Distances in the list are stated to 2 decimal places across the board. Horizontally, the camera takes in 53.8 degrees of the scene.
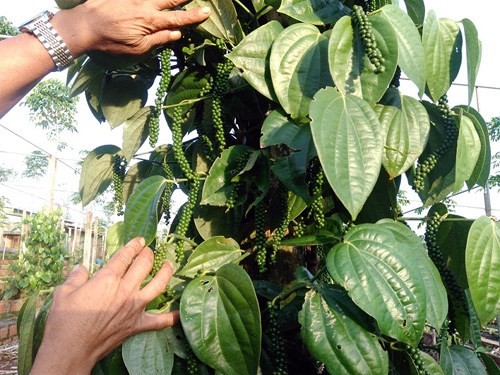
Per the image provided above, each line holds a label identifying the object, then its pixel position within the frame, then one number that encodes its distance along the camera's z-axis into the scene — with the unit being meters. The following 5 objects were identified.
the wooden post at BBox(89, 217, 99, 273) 10.45
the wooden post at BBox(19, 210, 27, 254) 7.50
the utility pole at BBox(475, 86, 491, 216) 3.98
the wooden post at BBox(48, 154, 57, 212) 9.54
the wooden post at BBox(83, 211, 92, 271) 8.06
